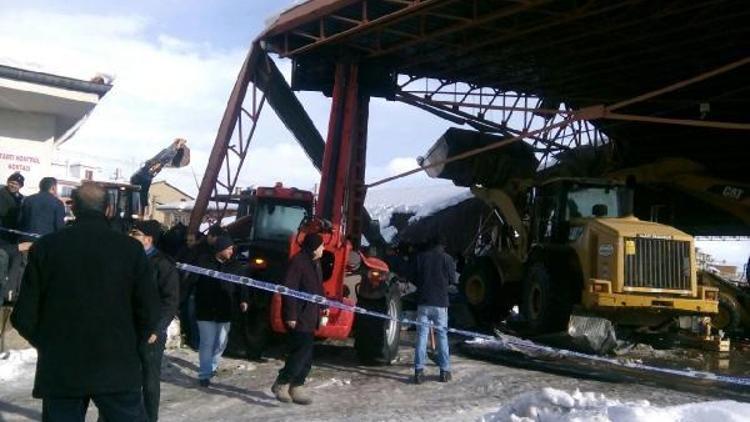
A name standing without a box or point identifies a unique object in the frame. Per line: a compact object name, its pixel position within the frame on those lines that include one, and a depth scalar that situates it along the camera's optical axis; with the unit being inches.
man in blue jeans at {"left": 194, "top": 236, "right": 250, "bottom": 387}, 319.3
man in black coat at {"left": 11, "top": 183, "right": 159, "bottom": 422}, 149.2
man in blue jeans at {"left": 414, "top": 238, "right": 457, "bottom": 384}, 352.5
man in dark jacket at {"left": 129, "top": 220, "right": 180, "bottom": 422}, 231.9
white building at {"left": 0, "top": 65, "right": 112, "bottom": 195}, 427.5
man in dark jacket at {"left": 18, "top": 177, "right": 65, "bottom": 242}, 359.9
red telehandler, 596.4
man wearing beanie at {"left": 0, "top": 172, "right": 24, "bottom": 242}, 366.9
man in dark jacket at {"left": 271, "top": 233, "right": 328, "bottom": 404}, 290.8
